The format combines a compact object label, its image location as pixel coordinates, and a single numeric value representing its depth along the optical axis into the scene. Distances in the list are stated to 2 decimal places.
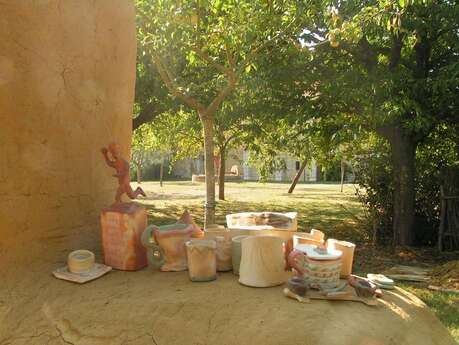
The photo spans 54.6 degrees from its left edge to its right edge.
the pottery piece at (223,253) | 2.88
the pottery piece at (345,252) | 2.71
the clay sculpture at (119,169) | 3.16
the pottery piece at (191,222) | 3.09
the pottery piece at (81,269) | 2.76
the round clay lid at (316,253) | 2.44
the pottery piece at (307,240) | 2.82
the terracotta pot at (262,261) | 2.55
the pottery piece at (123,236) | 2.92
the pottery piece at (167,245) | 2.88
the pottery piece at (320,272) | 2.43
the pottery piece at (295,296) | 2.32
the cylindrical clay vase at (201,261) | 2.67
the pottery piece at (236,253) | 2.78
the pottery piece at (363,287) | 2.39
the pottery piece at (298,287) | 2.37
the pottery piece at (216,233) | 3.01
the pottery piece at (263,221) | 3.21
